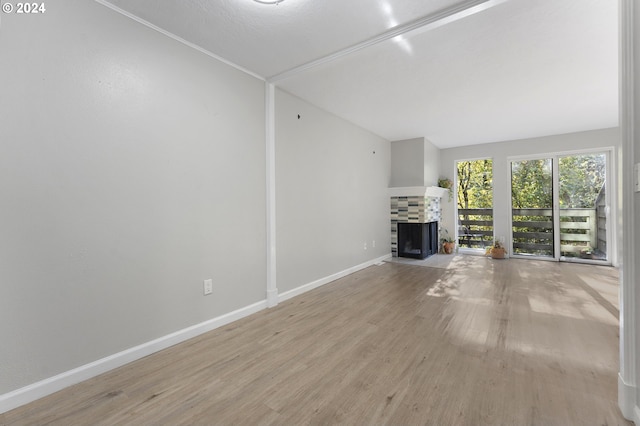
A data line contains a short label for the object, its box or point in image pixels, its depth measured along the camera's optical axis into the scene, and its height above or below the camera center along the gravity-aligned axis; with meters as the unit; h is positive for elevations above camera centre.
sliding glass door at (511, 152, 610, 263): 5.03 +0.04
